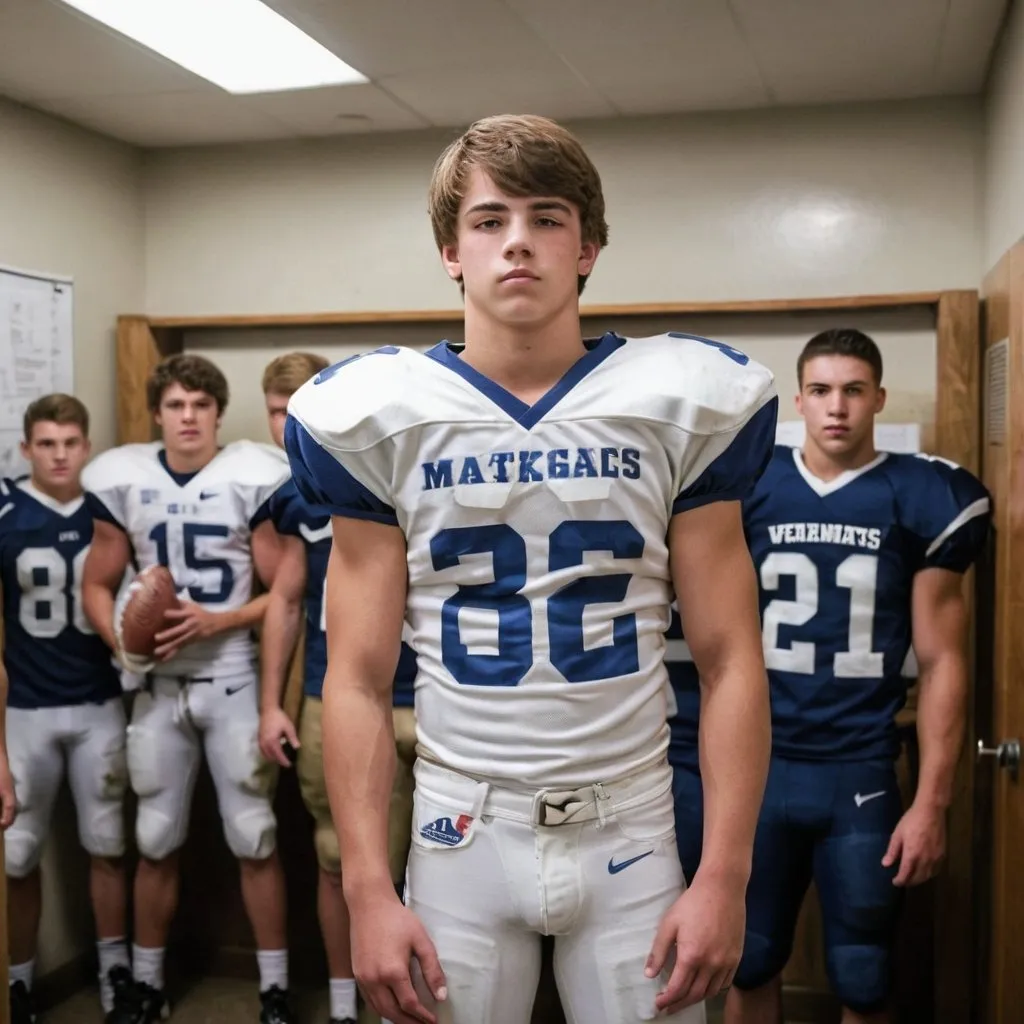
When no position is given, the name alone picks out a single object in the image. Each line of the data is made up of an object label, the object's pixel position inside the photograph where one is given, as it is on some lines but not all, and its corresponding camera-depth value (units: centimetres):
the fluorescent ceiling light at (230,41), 223
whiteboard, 275
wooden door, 196
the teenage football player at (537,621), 124
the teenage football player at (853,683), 211
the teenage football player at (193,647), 266
